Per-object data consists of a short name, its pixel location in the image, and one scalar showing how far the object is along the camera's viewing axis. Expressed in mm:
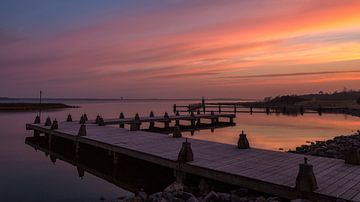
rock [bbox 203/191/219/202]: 9500
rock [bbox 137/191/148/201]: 10234
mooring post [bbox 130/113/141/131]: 22525
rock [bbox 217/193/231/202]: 9535
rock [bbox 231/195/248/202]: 9393
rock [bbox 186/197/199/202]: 9102
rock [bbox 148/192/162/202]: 9712
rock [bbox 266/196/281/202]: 8633
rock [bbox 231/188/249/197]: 10238
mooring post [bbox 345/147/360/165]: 11312
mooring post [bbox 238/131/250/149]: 14851
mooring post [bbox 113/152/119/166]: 17719
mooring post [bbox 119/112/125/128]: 32844
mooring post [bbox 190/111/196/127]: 40675
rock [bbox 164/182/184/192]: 11144
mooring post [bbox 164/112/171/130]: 37222
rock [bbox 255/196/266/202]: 8742
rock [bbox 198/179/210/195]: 11586
